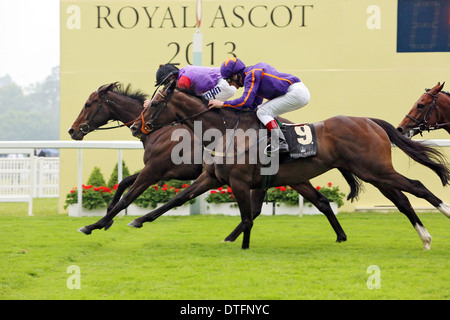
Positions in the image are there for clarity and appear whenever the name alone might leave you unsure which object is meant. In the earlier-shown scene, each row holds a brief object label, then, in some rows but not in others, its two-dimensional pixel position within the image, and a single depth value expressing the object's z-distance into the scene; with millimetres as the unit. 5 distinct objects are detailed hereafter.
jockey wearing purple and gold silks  11328
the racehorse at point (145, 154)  13094
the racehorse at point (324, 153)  11508
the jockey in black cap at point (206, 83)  13203
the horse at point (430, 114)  13961
